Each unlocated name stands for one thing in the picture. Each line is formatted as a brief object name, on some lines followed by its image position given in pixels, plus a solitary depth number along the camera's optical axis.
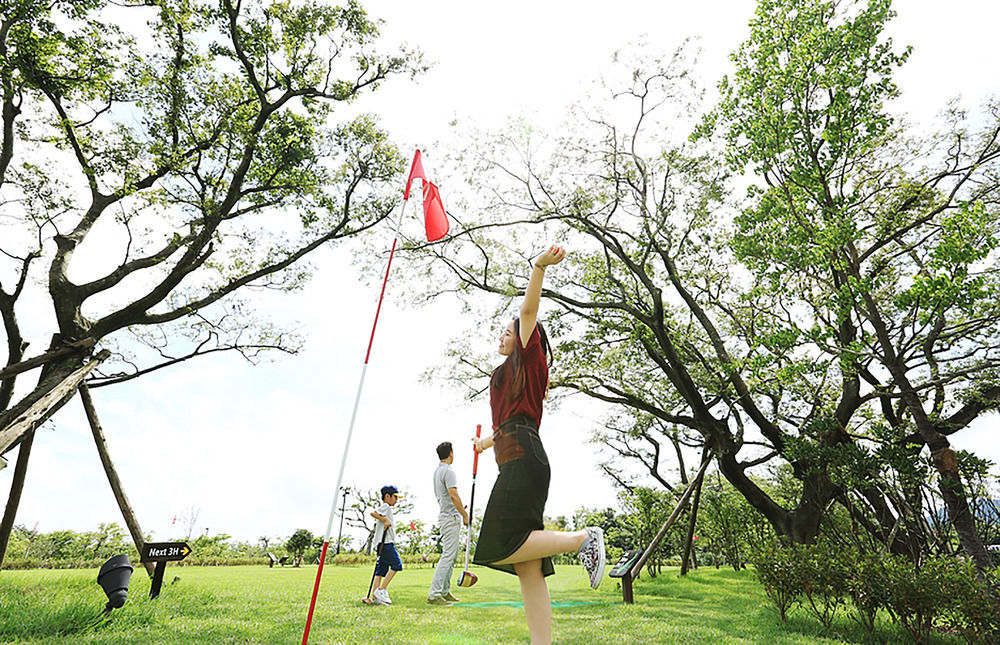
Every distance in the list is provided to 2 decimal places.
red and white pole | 3.06
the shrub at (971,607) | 4.15
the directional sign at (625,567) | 7.29
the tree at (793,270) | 6.47
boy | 6.19
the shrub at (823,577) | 5.28
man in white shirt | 6.19
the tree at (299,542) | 22.44
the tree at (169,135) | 7.94
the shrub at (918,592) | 4.48
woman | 2.47
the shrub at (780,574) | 5.68
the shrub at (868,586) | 4.89
